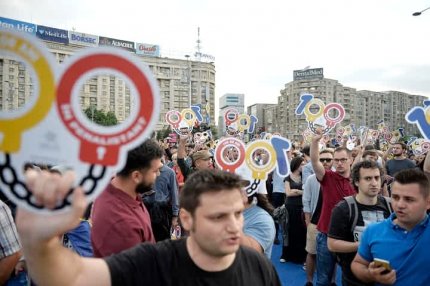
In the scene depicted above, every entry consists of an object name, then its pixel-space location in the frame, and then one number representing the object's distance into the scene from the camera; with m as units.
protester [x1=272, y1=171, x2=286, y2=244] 7.07
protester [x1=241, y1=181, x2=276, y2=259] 2.25
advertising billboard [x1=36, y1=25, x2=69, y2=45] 64.88
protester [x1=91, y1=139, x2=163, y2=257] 2.12
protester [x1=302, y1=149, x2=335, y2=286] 4.54
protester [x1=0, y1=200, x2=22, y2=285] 2.15
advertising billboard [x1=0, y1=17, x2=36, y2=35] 53.77
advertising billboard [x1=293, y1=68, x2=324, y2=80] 78.75
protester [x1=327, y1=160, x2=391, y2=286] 2.94
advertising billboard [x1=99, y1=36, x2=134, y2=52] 73.19
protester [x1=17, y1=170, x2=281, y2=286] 1.34
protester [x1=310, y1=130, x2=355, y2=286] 3.83
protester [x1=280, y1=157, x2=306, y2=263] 5.83
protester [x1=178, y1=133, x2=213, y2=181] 4.98
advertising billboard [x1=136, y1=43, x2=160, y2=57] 78.69
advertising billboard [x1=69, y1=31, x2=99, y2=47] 67.94
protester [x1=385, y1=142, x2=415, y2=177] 7.03
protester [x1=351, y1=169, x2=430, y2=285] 2.19
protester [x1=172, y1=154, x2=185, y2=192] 6.01
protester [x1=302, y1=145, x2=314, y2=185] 5.47
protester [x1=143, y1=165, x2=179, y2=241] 3.86
